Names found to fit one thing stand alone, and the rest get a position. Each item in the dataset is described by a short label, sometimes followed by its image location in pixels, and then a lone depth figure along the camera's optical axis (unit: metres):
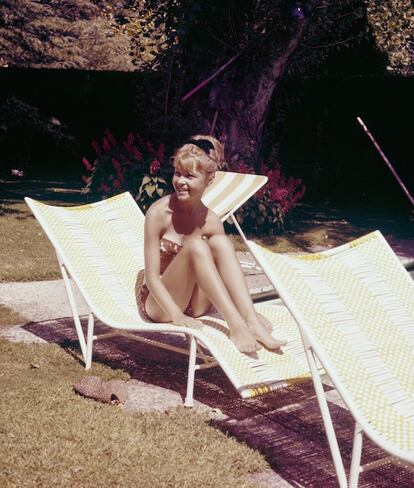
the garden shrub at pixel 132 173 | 9.11
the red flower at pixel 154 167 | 9.12
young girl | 3.91
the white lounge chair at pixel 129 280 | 3.64
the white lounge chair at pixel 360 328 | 2.87
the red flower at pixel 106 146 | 9.89
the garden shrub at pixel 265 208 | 9.50
